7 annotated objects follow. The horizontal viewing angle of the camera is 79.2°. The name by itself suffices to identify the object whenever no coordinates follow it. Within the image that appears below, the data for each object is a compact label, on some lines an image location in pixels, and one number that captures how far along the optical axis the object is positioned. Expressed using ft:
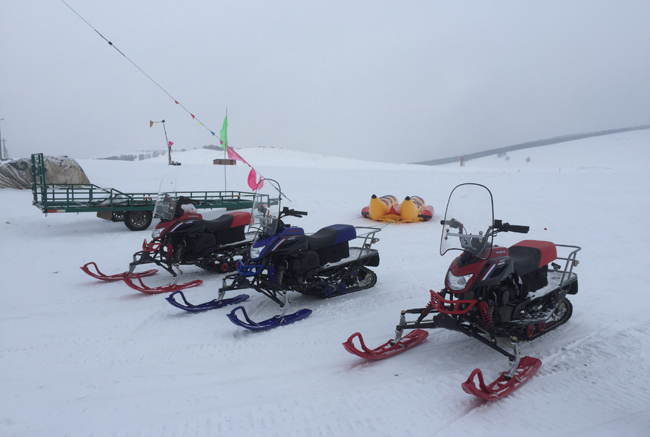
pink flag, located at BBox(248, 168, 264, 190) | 18.22
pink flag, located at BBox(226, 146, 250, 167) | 33.20
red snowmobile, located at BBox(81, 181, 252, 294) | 20.45
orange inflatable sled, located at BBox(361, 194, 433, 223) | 35.63
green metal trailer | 31.68
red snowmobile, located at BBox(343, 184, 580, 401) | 11.15
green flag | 38.34
